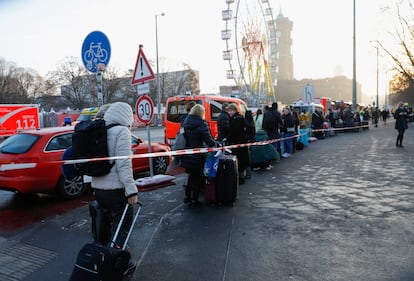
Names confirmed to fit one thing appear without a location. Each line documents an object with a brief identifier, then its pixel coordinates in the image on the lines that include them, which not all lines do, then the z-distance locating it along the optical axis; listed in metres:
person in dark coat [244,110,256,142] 7.82
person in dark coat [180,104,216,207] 5.94
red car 6.68
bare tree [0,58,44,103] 59.39
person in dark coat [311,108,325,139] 19.42
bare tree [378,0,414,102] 27.09
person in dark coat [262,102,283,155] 10.78
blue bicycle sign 7.22
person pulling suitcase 3.50
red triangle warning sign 7.88
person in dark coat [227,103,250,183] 7.64
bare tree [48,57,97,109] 59.16
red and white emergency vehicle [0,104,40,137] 20.20
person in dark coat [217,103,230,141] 7.68
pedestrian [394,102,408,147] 13.66
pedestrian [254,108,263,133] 11.61
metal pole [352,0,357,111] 27.73
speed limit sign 8.24
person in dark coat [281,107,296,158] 12.19
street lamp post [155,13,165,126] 39.86
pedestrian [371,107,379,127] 31.36
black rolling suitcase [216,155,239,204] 6.14
